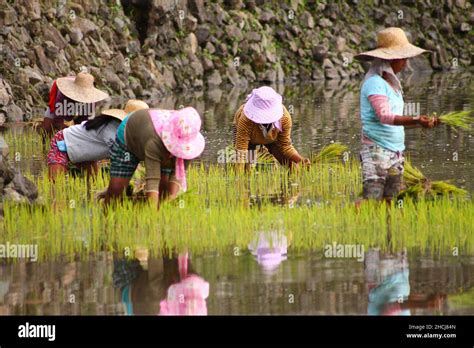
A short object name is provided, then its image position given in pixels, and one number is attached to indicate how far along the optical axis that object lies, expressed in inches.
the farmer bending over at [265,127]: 591.5
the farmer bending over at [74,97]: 598.9
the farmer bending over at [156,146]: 458.0
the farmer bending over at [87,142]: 523.5
